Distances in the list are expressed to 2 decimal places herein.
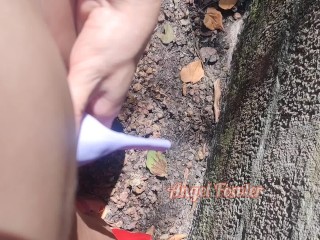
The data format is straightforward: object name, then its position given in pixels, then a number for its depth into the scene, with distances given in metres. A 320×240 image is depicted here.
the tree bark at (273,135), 0.91
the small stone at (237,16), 1.49
